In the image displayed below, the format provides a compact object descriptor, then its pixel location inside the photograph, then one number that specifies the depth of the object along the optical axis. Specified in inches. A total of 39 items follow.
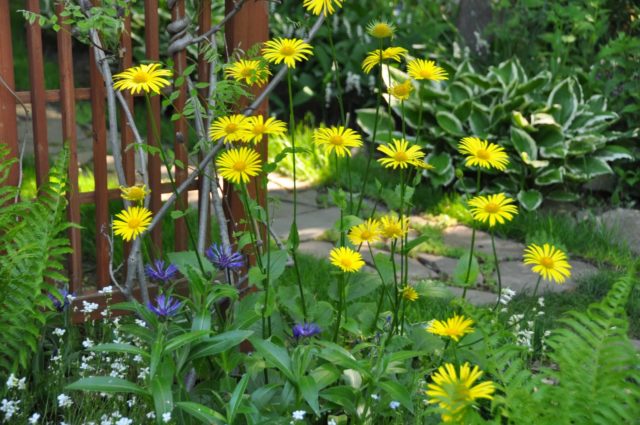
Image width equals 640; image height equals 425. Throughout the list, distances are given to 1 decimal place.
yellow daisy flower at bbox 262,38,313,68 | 98.9
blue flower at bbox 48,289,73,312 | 123.2
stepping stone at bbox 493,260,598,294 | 166.2
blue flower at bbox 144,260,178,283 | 114.2
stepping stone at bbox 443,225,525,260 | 184.9
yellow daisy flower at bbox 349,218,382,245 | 101.7
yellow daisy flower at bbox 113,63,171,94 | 98.0
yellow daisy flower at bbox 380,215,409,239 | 101.5
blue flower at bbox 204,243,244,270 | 116.7
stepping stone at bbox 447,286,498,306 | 159.3
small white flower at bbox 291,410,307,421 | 94.4
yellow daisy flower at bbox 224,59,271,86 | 109.0
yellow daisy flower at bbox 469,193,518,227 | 97.8
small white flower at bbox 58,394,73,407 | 104.4
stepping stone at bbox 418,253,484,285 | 173.2
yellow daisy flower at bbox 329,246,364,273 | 98.1
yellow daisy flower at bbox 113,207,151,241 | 100.8
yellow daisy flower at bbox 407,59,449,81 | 105.1
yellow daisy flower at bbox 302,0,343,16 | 98.0
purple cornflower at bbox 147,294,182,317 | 105.4
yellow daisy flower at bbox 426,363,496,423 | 77.7
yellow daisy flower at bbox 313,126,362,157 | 102.4
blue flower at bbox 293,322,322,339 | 106.3
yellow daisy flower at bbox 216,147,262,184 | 100.0
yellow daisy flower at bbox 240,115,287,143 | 100.9
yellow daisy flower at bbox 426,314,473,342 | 89.8
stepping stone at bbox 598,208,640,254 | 187.9
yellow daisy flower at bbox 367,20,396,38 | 100.2
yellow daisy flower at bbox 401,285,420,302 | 107.5
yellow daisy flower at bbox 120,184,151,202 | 101.3
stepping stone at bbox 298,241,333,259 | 181.3
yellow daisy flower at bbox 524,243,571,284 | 95.5
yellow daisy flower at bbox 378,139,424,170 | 101.6
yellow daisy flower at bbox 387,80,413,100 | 104.7
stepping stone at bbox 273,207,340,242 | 193.2
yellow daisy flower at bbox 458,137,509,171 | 100.3
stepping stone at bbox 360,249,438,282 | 171.5
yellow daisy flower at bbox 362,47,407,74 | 106.7
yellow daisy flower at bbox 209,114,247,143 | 101.5
